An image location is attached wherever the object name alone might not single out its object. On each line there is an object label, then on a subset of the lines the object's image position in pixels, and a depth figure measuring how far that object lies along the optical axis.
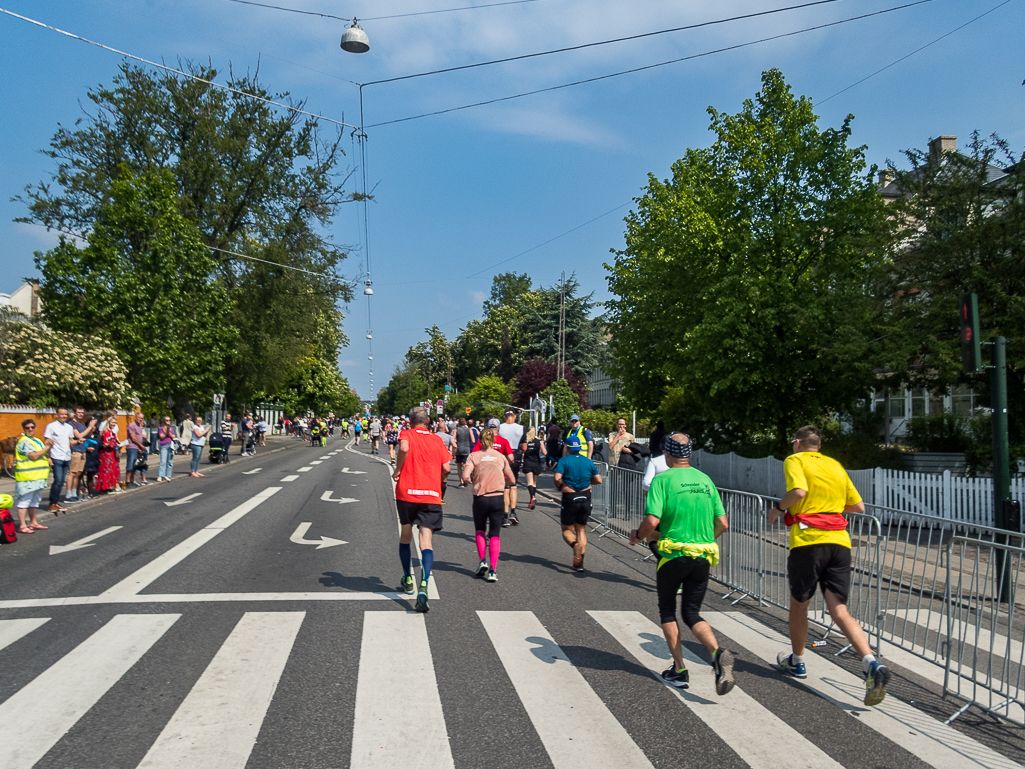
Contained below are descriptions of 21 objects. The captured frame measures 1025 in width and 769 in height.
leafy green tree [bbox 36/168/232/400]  30.88
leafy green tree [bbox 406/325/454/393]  108.25
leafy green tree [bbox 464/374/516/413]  69.50
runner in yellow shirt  5.66
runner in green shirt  5.41
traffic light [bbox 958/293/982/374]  9.02
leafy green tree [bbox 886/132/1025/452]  15.17
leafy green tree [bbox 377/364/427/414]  124.75
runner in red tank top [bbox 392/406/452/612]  7.68
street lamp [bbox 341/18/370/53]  13.75
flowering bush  25.91
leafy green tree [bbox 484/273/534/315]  101.81
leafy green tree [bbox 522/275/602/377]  65.25
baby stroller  29.84
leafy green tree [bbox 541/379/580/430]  49.34
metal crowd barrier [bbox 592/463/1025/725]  5.54
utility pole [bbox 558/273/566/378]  52.76
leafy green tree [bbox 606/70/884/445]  20.97
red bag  10.89
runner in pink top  8.88
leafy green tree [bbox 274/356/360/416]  70.00
